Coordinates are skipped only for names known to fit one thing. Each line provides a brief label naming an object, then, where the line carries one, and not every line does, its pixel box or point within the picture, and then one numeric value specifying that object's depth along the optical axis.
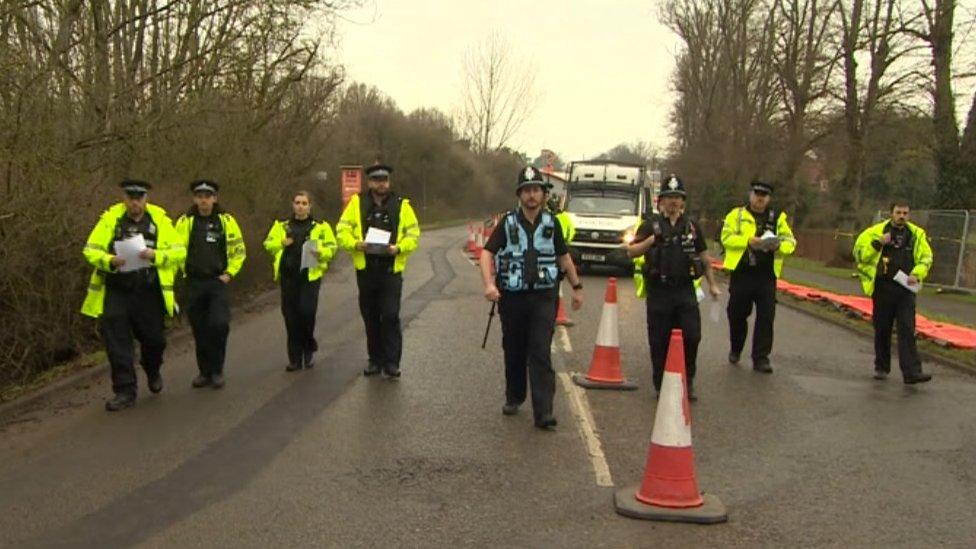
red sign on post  32.56
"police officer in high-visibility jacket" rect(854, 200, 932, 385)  9.62
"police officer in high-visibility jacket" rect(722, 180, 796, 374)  9.95
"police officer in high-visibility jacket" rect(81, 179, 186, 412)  7.86
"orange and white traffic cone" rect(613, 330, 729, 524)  5.39
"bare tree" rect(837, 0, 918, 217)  27.67
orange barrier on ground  12.38
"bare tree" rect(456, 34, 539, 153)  81.88
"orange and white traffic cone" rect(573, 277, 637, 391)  9.04
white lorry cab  22.78
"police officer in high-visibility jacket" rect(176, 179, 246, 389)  8.76
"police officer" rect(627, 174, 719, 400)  8.30
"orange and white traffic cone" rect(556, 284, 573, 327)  13.39
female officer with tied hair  9.55
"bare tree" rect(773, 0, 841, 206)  32.09
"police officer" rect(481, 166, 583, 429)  7.28
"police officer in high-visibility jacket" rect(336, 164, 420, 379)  8.86
